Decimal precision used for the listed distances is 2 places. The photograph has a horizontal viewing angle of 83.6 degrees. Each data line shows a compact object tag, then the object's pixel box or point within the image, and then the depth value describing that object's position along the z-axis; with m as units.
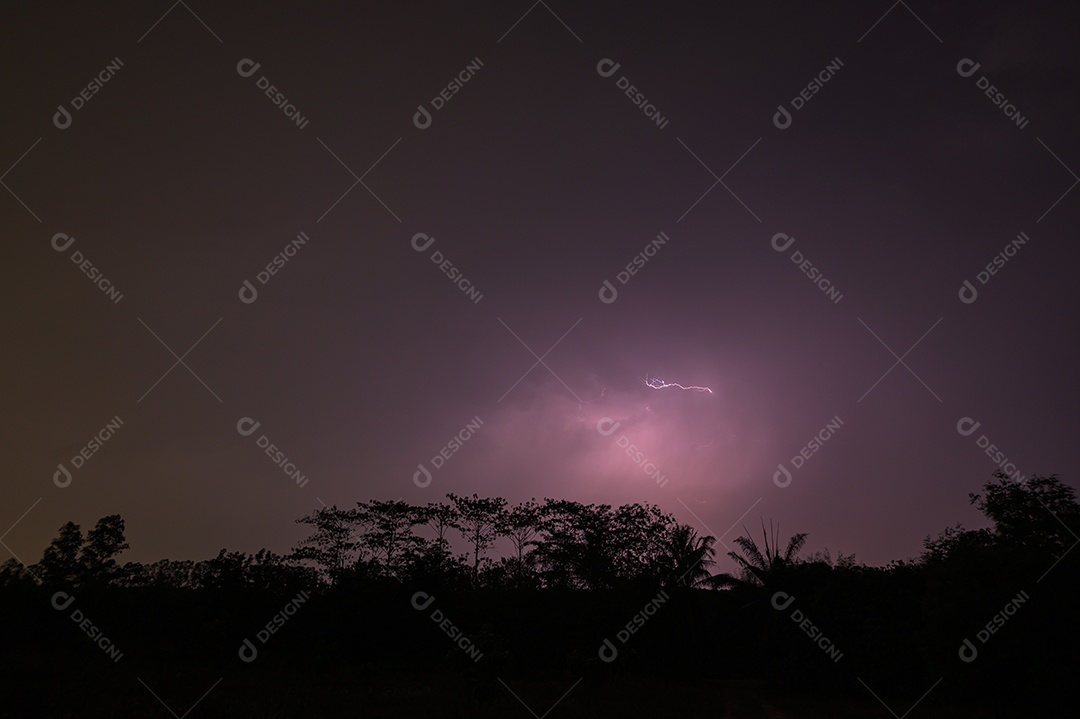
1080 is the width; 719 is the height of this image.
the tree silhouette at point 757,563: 31.28
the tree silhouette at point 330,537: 38.33
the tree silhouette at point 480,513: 43.47
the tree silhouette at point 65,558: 37.81
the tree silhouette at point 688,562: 32.47
